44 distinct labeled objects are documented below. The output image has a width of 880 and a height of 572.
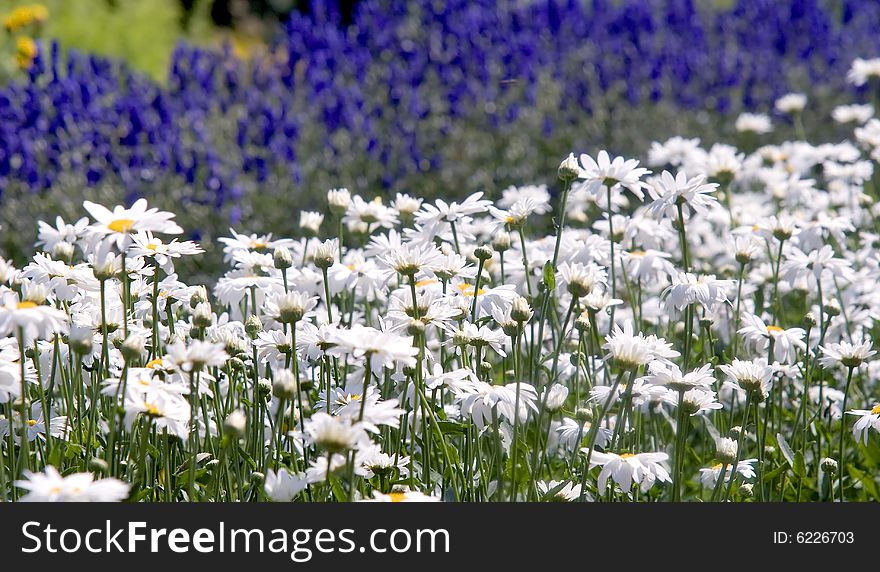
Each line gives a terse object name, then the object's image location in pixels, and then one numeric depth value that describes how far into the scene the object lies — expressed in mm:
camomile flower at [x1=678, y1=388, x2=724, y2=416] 4277
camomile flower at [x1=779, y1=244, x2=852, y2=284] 5758
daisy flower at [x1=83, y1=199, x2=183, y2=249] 3920
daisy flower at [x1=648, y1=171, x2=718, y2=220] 4945
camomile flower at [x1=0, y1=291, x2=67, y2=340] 3590
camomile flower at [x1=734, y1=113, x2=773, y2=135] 9383
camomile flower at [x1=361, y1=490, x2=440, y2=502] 3439
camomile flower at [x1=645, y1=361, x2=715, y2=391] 4207
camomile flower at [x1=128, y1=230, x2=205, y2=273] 4406
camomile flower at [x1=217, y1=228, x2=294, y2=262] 5318
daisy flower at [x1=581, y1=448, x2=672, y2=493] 4148
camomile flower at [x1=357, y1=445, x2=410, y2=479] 4152
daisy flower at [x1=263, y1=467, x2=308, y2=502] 3521
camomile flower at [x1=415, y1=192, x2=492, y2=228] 4973
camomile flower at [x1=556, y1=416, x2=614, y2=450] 4746
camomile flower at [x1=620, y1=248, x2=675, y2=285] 5539
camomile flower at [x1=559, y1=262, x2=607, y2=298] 4137
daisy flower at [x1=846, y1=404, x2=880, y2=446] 4659
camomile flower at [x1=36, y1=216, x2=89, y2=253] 4965
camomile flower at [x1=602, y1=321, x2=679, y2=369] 3838
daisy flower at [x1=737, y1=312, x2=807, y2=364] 5203
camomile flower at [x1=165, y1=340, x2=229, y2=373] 3490
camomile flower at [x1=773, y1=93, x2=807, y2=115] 9844
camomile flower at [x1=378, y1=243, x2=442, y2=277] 4352
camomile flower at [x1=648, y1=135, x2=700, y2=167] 7820
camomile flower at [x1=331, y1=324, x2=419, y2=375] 3582
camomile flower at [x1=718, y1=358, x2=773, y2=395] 4387
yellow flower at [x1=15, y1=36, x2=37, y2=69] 11797
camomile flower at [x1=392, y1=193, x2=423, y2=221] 5578
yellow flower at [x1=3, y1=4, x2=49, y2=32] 12828
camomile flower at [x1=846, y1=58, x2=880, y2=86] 9758
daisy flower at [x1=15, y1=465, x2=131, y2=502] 3002
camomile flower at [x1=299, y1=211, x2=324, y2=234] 6031
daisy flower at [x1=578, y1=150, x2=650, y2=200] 4980
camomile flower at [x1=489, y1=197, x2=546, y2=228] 4996
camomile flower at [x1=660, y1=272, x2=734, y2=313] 4859
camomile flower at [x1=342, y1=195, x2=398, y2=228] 5598
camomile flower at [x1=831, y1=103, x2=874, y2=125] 9039
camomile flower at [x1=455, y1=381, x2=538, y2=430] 4125
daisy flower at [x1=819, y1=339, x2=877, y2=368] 4746
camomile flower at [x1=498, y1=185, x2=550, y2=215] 6625
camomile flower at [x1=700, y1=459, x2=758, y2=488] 4652
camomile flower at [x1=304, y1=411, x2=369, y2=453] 3283
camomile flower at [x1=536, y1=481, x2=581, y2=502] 4187
